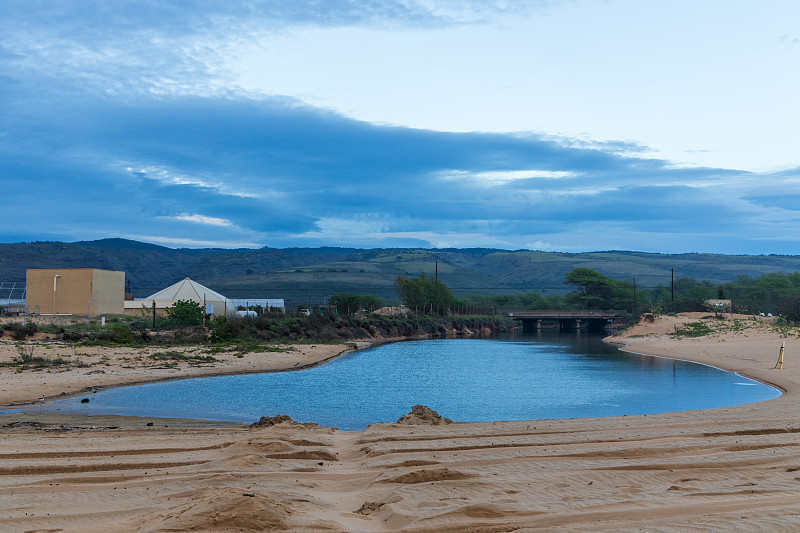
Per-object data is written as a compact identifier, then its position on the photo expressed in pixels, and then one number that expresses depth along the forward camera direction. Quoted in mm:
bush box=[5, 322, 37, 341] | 29034
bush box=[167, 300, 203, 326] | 41375
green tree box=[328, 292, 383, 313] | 72806
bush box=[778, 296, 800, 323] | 49297
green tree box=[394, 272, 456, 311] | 82250
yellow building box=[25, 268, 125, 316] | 55406
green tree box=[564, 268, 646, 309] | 104831
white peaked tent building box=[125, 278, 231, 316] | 55688
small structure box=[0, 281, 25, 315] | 50969
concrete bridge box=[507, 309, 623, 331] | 88188
